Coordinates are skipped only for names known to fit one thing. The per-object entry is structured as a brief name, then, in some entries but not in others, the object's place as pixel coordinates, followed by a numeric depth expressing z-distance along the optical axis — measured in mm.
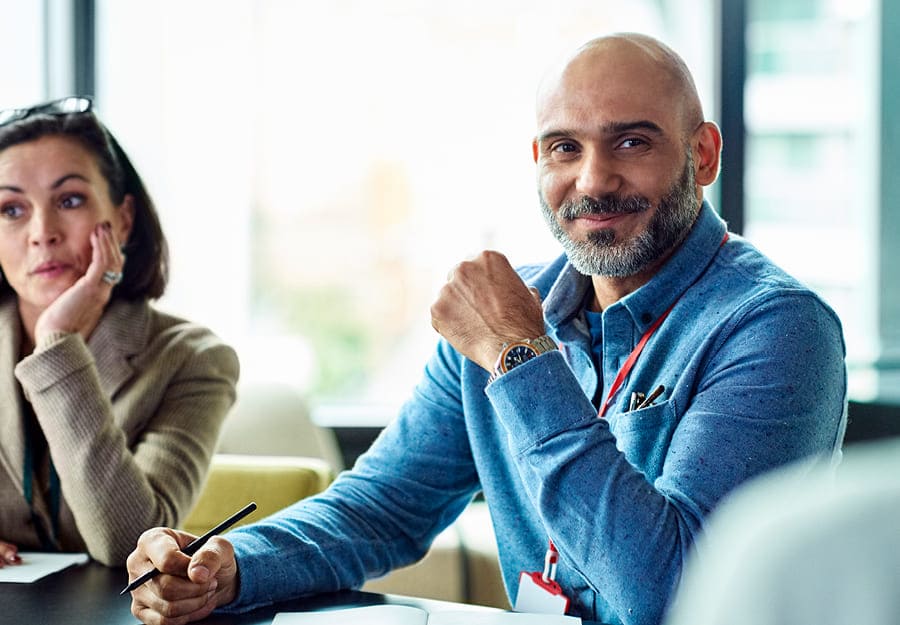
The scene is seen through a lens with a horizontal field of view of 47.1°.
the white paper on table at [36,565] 1471
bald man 1258
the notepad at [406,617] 1218
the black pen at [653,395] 1410
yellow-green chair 2316
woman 1731
